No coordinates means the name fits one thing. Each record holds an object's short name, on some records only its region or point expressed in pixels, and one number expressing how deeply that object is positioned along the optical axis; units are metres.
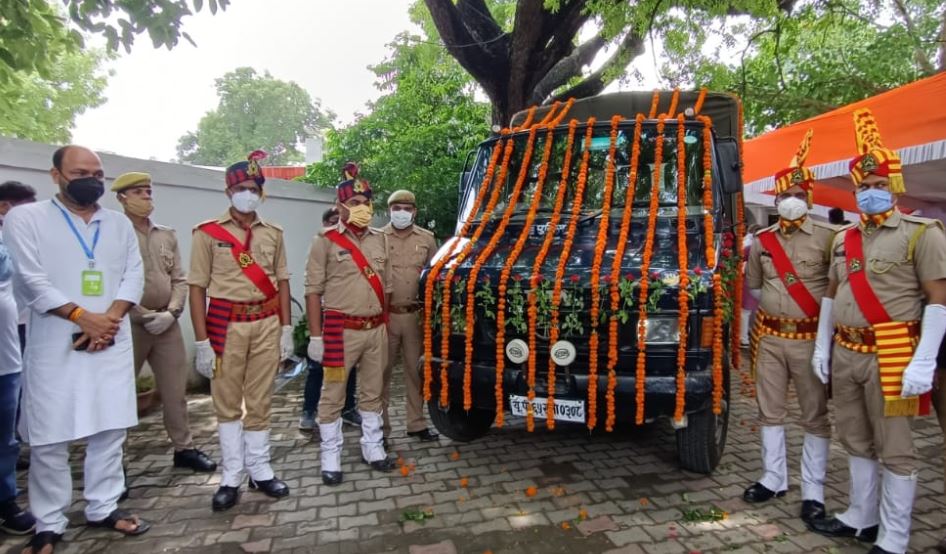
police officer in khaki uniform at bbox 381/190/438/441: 4.34
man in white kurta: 2.91
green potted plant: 5.08
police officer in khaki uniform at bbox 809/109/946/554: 2.73
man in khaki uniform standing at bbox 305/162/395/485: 3.80
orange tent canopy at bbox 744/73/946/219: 4.60
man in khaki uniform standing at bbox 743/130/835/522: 3.30
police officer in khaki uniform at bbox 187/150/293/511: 3.44
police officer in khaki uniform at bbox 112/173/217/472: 3.79
